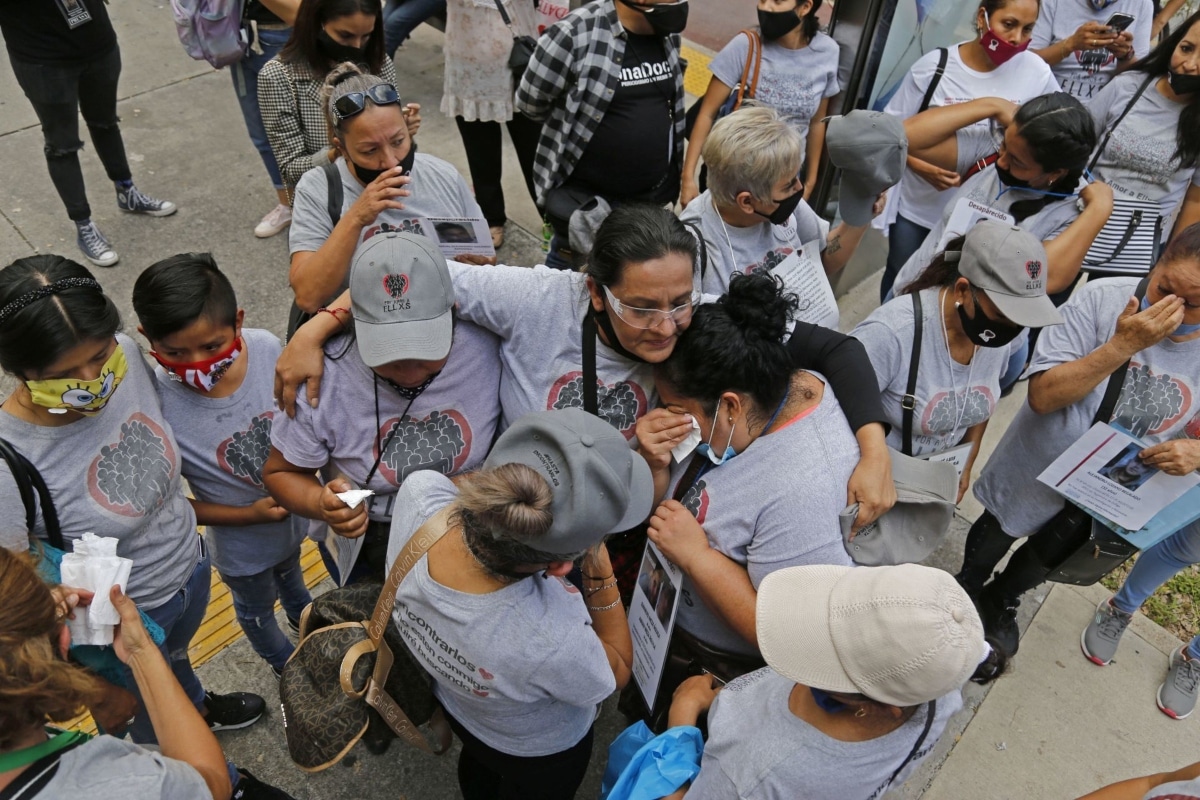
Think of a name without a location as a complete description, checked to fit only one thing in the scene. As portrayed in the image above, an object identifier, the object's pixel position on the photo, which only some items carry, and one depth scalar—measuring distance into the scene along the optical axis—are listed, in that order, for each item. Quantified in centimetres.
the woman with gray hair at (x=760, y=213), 271
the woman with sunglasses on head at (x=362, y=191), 270
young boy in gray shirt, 221
